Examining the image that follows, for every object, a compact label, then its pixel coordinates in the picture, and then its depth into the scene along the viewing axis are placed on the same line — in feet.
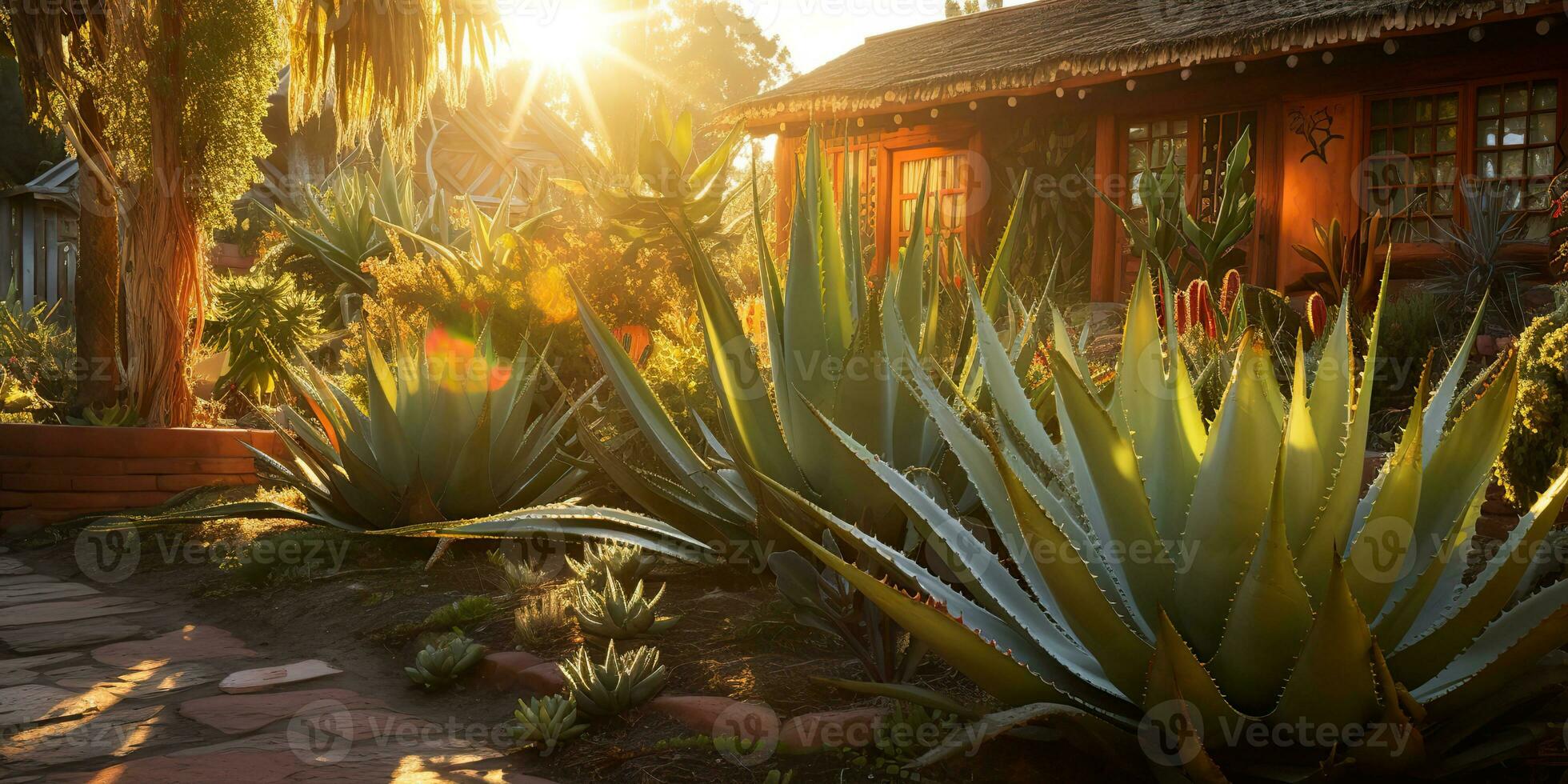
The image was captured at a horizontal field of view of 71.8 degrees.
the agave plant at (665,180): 22.09
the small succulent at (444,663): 9.26
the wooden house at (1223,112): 26.94
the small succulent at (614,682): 7.79
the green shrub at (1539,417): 9.98
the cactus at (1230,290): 14.29
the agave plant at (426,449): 13.26
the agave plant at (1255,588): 5.05
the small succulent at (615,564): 10.21
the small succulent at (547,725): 7.59
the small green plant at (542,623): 9.68
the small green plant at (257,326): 27.48
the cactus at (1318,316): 13.96
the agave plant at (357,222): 31.58
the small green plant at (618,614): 8.92
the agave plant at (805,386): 8.62
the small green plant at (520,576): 11.42
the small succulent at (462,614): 10.60
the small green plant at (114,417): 20.03
